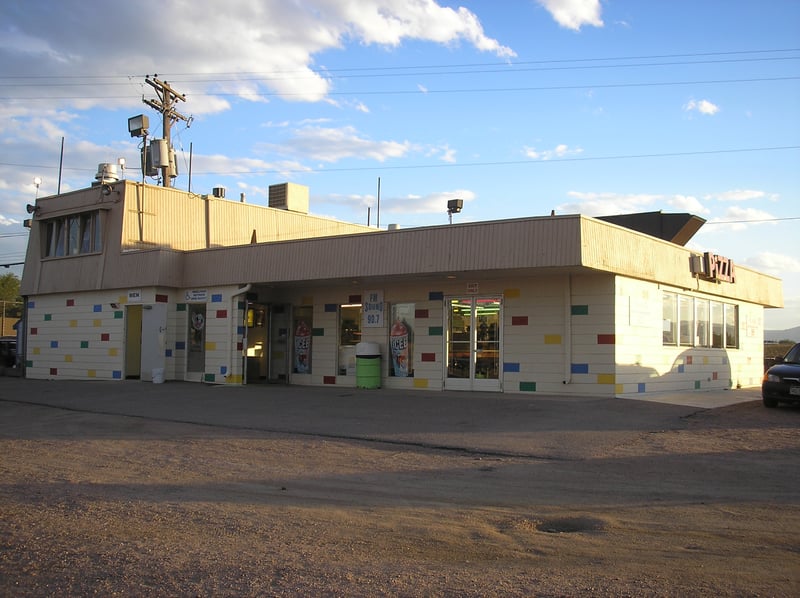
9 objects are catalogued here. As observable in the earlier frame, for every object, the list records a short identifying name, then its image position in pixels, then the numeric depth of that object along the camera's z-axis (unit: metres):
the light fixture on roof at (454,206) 21.31
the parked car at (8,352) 29.11
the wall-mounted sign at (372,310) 19.64
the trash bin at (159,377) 21.38
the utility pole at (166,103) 28.36
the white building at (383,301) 16.58
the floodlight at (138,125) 26.38
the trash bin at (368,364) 19.08
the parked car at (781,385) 15.30
